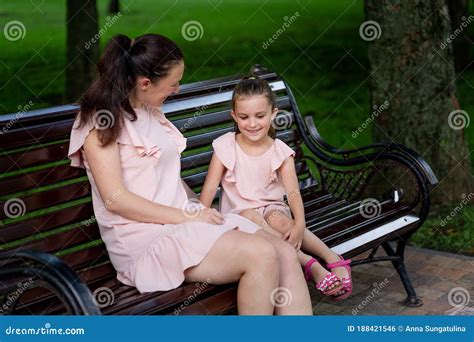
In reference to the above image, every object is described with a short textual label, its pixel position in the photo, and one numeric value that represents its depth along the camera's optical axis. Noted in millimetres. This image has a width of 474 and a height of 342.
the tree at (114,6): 17950
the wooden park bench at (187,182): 3244
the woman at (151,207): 3324
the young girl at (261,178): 3779
